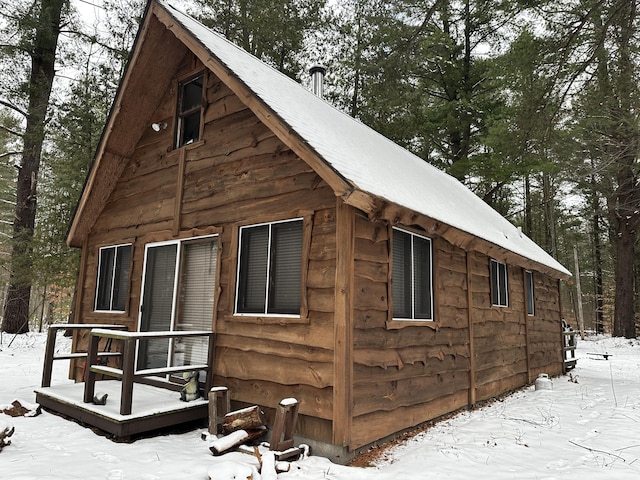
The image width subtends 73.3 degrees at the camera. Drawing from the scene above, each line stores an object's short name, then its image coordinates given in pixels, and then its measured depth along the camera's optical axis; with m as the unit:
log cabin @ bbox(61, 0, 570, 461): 4.69
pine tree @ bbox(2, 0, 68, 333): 13.83
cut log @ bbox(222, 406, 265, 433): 4.60
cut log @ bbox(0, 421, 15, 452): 4.40
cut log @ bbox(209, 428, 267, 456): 4.36
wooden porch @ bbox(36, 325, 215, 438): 4.80
